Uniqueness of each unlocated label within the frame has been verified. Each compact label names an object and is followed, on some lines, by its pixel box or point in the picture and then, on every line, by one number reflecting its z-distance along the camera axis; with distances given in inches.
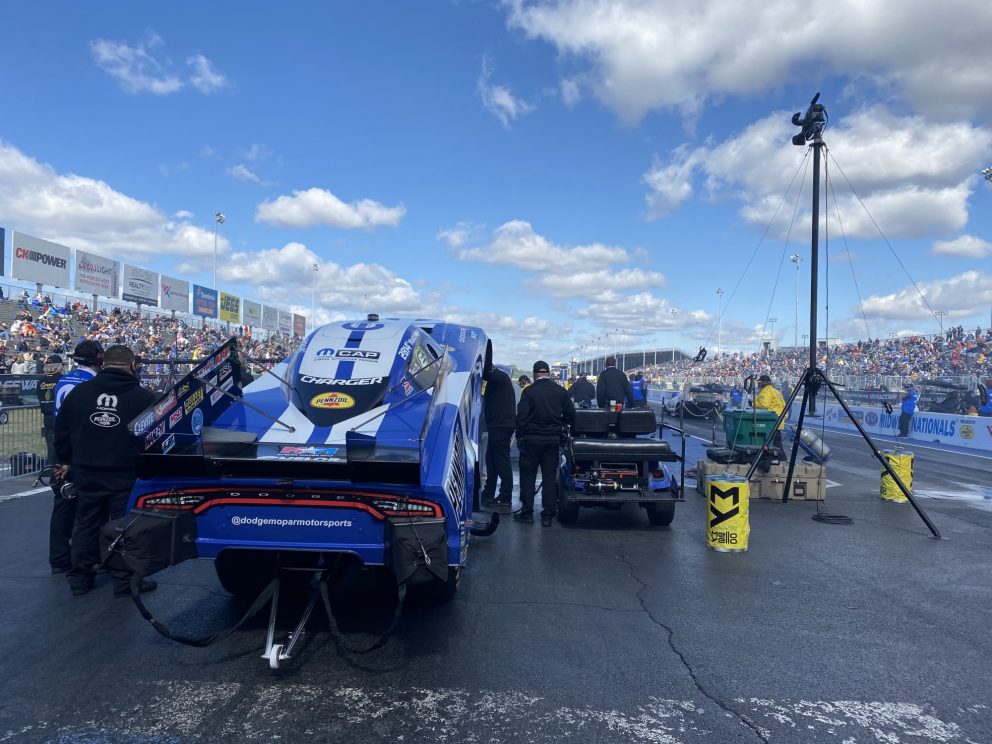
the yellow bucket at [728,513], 271.3
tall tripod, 359.6
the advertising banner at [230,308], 2374.5
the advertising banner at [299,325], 3284.9
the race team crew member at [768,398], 499.4
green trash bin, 454.0
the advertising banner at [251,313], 2620.6
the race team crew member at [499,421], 338.6
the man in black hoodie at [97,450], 202.8
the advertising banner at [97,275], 1614.2
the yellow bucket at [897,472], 392.2
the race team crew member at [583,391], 581.3
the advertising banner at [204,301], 2169.0
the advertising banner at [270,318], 2866.6
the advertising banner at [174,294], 1987.5
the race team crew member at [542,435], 311.6
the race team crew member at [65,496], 220.5
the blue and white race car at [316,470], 148.8
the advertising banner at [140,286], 1818.4
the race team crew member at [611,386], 475.5
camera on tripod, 371.9
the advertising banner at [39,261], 1414.9
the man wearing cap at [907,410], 855.1
